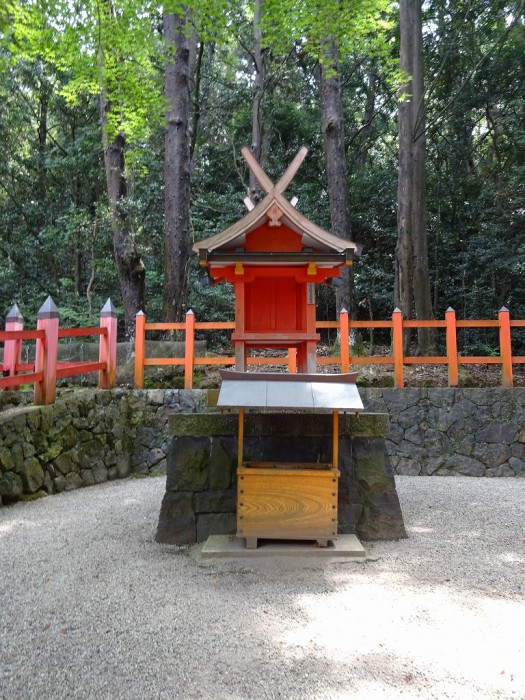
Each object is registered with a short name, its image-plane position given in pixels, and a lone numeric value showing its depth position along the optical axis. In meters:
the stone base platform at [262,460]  3.98
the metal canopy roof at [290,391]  3.32
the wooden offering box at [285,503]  3.63
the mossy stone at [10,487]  4.96
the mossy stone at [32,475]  5.27
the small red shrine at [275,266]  3.95
